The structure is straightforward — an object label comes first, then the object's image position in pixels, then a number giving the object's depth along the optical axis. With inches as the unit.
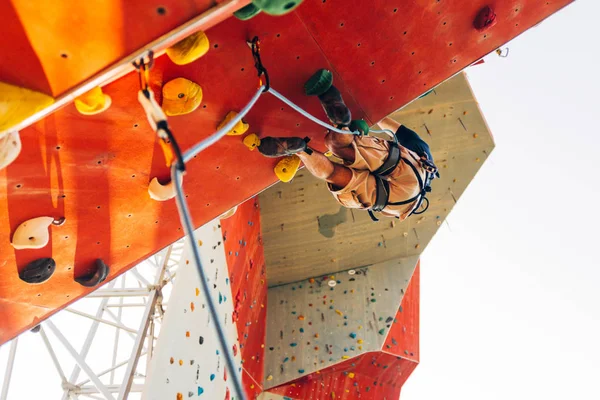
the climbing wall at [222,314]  111.6
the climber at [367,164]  76.0
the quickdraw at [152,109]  33.0
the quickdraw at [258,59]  63.2
